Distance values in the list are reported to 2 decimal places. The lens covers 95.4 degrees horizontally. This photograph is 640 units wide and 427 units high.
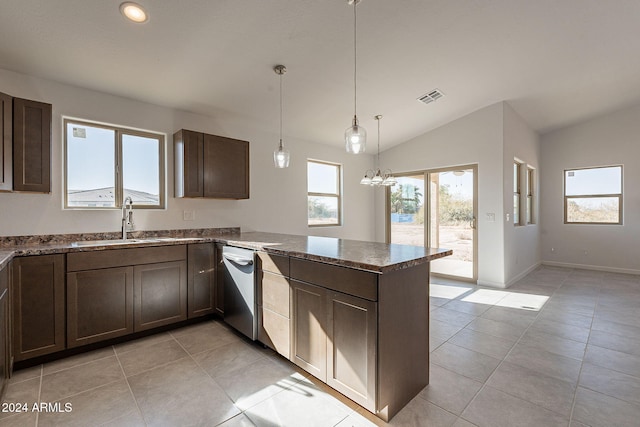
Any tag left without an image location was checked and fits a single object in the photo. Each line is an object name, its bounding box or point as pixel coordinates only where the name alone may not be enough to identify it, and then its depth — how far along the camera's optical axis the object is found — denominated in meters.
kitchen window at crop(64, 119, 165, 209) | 2.95
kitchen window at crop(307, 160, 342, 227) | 5.11
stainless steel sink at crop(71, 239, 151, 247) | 2.62
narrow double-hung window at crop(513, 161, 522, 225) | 5.28
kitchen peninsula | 1.65
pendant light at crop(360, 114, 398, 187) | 3.83
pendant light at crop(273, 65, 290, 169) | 2.74
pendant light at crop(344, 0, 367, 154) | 2.25
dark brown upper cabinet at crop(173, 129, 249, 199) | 3.31
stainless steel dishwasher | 2.57
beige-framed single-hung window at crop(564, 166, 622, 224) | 5.65
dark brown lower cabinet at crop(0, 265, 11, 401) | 1.81
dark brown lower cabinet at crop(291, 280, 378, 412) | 1.66
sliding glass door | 4.95
